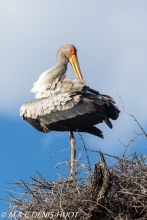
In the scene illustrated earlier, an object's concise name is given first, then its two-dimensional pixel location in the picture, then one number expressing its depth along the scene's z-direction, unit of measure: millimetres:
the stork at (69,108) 23937
